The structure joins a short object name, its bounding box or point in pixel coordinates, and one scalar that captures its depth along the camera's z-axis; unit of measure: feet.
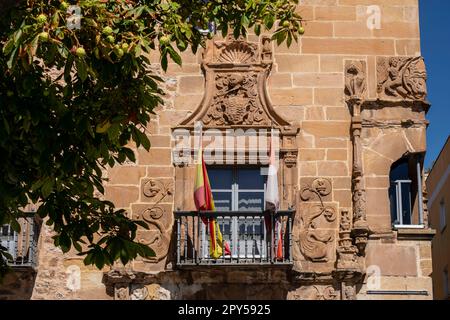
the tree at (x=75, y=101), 31.78
